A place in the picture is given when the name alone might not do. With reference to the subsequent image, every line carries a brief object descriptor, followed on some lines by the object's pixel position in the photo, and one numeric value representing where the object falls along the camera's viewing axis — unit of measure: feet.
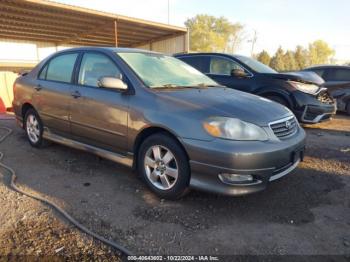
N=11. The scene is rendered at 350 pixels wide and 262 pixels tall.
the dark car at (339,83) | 31.04
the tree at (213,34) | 191.42
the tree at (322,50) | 230.89
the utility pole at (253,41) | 209.46
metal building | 58.20
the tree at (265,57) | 185.73
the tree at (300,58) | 188.72
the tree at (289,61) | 181.81
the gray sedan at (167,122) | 9.93
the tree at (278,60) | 178.42
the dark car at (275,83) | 21.57
